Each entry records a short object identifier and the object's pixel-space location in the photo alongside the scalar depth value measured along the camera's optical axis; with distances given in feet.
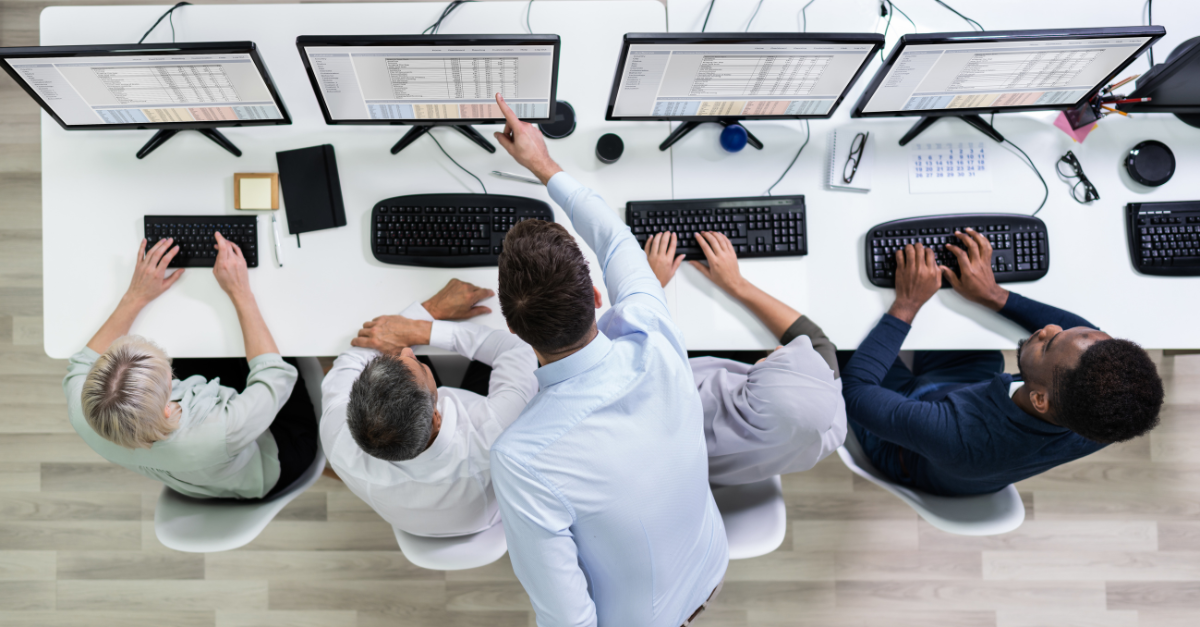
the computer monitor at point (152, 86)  4.65
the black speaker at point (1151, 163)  5.90
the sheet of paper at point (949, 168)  5.95
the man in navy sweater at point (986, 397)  4.65
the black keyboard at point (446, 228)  5.73
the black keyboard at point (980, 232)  5.76
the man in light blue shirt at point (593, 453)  3.97
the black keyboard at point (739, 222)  5.78
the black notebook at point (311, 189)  5.78
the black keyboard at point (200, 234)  5.72
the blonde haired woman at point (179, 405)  4.89
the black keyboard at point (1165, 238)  5.79
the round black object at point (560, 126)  5.88
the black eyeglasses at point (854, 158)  5.90
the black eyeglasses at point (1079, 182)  5.89
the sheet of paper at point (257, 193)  5.77
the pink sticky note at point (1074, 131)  5.98
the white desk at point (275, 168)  5.75
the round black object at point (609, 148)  5.81
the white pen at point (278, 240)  5.77
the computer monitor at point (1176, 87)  5.32
